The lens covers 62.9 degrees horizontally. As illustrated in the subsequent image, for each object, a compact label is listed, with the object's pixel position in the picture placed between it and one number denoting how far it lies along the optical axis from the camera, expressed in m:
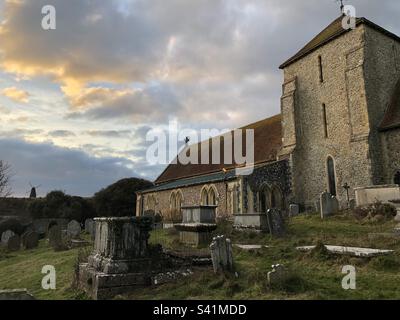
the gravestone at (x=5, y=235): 20.91
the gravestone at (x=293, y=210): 17.19
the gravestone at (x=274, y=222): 11.27
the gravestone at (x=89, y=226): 20.29
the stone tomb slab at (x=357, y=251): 6.88
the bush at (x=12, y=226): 24.48
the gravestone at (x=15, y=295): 4.01
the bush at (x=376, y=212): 12.19
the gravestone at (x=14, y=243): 17.89
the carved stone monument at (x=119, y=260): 6.25
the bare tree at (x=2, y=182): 33.06
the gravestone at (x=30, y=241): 18.05
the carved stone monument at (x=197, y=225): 11.18
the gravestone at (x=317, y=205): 17.46
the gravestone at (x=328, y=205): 14.51
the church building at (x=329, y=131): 16.30
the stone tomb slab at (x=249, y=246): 8.96
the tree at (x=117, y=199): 35.81
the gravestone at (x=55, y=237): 15.11
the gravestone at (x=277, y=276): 5.29
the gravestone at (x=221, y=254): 6.47
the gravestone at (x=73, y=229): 19.21
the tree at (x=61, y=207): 35.34
